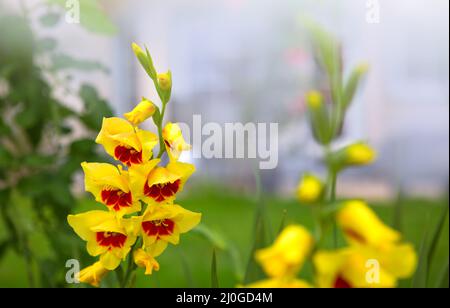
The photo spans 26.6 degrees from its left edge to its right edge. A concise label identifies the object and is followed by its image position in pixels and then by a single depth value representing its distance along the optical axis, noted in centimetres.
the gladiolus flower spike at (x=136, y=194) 97
